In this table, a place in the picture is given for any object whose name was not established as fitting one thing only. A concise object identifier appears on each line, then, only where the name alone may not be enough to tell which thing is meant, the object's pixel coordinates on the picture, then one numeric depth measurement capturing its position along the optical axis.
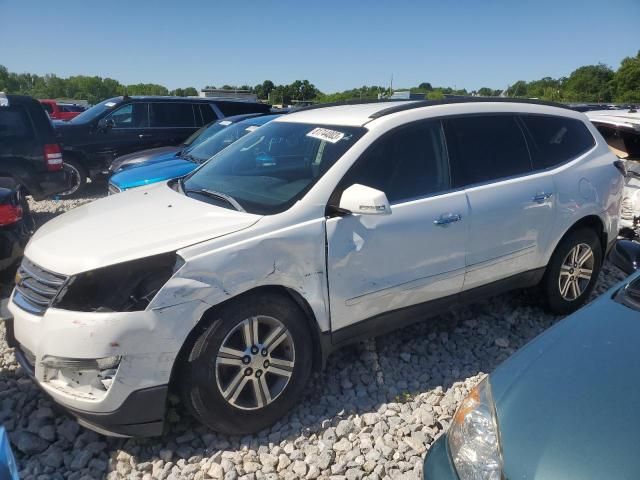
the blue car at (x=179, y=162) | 6.12
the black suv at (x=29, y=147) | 7.21
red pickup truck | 21.56
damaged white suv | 2.34
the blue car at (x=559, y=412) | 1.45
